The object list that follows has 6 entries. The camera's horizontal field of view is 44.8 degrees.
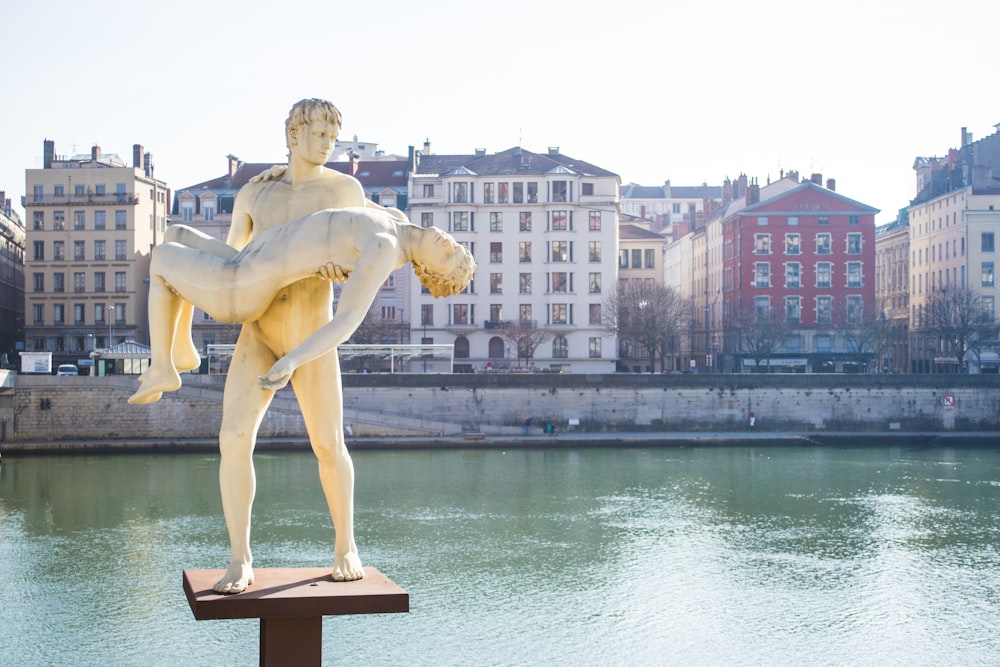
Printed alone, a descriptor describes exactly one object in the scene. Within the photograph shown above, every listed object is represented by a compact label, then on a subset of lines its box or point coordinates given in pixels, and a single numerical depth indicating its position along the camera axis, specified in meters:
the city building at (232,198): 69.81
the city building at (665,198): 131.25
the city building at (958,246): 72.00
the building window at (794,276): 73.81
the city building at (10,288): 76.75
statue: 6.71
